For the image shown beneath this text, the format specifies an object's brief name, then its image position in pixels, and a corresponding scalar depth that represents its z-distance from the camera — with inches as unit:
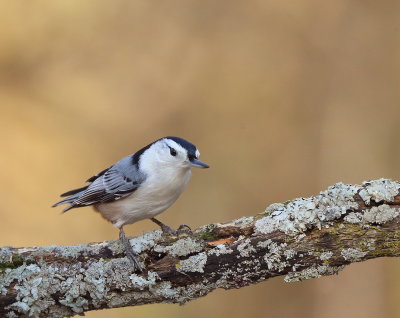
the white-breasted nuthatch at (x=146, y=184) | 247.4
